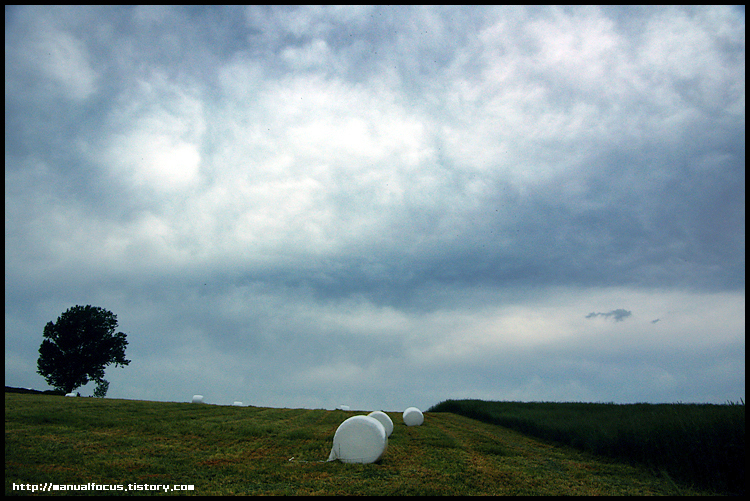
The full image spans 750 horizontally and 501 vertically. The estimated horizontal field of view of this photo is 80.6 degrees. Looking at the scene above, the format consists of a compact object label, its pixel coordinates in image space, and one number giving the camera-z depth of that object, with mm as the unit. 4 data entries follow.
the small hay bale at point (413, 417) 33250
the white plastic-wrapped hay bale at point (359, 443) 15867
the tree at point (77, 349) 57719
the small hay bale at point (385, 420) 23781
